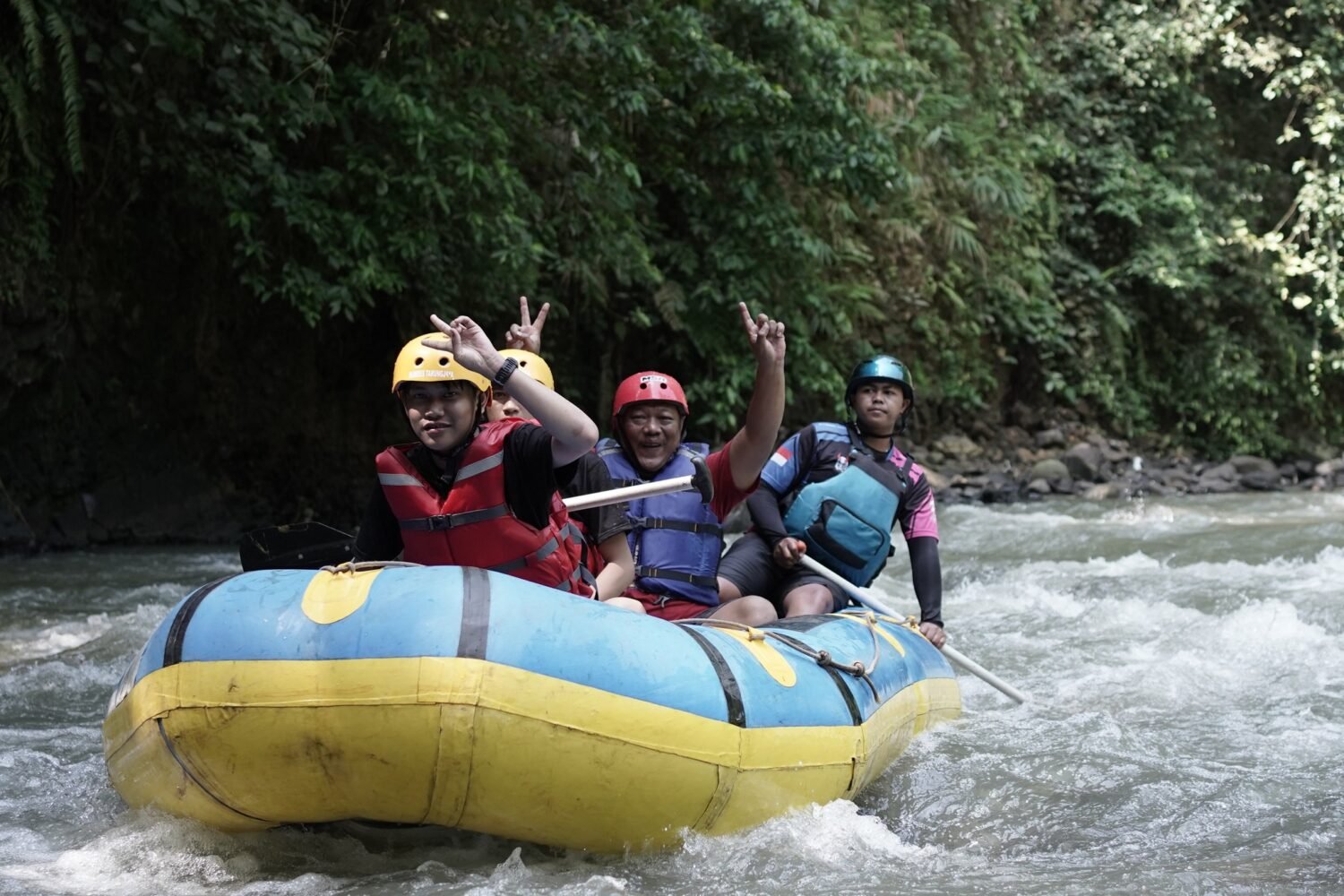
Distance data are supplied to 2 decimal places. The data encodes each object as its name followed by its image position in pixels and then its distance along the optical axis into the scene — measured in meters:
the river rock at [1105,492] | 13.66
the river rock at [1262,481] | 14.84
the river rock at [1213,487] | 14.50
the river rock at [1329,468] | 15.46
